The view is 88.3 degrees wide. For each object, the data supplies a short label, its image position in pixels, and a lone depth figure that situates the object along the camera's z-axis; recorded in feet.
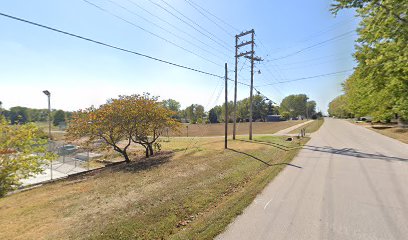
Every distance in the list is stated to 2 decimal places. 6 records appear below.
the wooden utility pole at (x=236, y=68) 70.18
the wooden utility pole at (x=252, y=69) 73.05
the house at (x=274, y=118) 349.82
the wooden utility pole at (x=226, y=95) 54.44
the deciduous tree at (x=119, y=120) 50.55
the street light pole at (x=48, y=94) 114.93
